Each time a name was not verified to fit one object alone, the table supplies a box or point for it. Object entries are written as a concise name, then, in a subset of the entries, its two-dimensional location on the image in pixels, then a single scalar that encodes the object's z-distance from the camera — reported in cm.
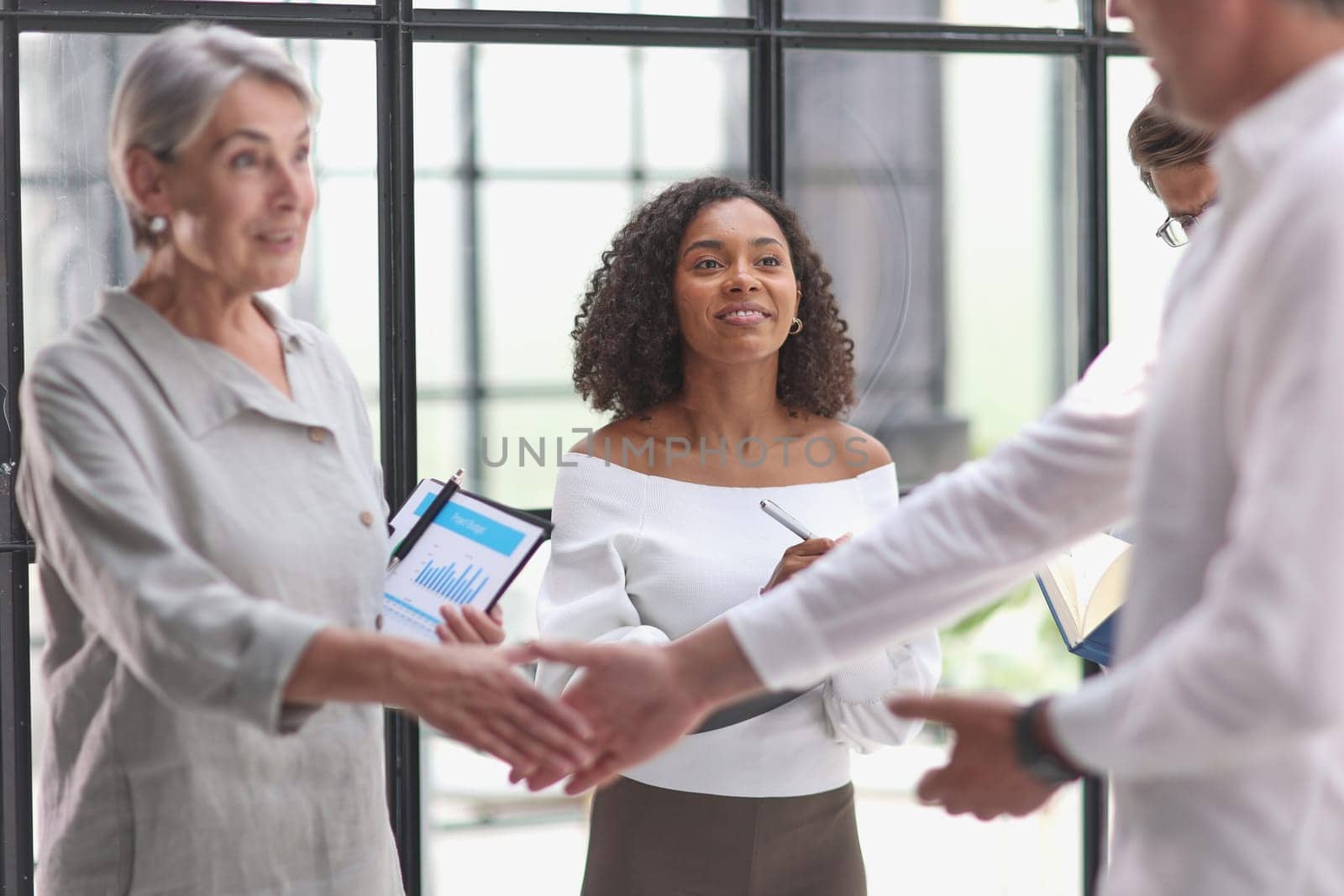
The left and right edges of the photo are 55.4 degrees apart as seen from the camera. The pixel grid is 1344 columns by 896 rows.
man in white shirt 102
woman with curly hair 241
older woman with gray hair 151
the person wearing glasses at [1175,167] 235
